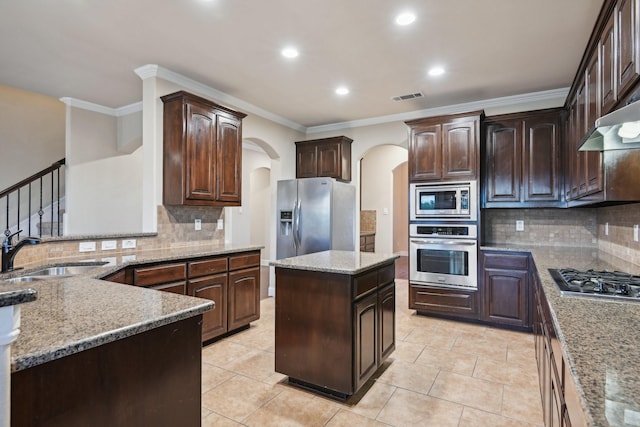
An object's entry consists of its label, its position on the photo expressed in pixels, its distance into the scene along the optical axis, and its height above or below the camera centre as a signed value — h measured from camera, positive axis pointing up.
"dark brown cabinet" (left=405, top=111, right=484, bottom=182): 3.86 +0.81
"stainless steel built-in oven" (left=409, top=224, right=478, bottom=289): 3.84 -0.43
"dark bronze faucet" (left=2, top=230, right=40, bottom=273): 2.00 -0.20
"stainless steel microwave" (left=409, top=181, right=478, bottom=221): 3.85 +0.19
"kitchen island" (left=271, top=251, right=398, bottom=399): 2.26 -0.73
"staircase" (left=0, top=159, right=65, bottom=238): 4.86 +0.15
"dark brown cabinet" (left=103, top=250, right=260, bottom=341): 2.76 -0.60
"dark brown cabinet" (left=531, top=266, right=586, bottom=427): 1.02 -0.62
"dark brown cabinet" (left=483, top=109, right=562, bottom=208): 3.74 +0.64
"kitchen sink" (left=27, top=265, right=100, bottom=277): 2.23 -0.37
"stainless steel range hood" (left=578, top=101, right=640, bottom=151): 1.38 +0.42
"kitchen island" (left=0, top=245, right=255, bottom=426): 0.88 -0.42
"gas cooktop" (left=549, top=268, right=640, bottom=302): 1.57 -0.34
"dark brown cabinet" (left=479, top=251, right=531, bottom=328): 3.62 -0.76
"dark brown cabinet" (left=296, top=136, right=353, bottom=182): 5.10 +0.89
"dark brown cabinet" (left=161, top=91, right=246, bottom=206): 3.37 +0.66
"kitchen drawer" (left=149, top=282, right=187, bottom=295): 2.84 -0.60
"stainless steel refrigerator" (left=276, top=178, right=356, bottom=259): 4.69 +0.01
